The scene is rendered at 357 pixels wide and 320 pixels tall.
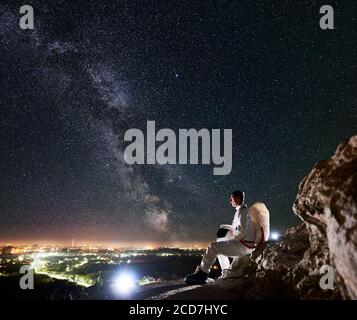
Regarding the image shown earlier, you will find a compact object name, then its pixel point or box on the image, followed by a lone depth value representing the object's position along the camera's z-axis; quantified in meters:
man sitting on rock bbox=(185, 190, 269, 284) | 7.77
